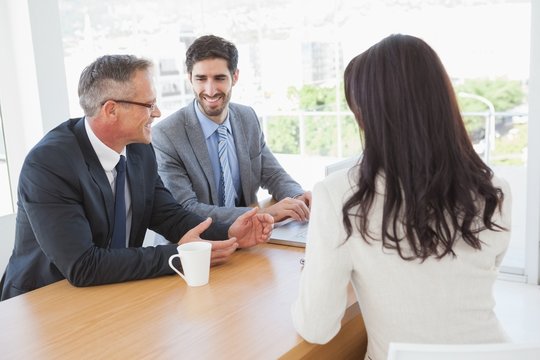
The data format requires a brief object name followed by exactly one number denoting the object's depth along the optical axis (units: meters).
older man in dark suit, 1.61
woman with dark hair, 1.14
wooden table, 1.22
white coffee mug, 1.52
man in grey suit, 2.39
